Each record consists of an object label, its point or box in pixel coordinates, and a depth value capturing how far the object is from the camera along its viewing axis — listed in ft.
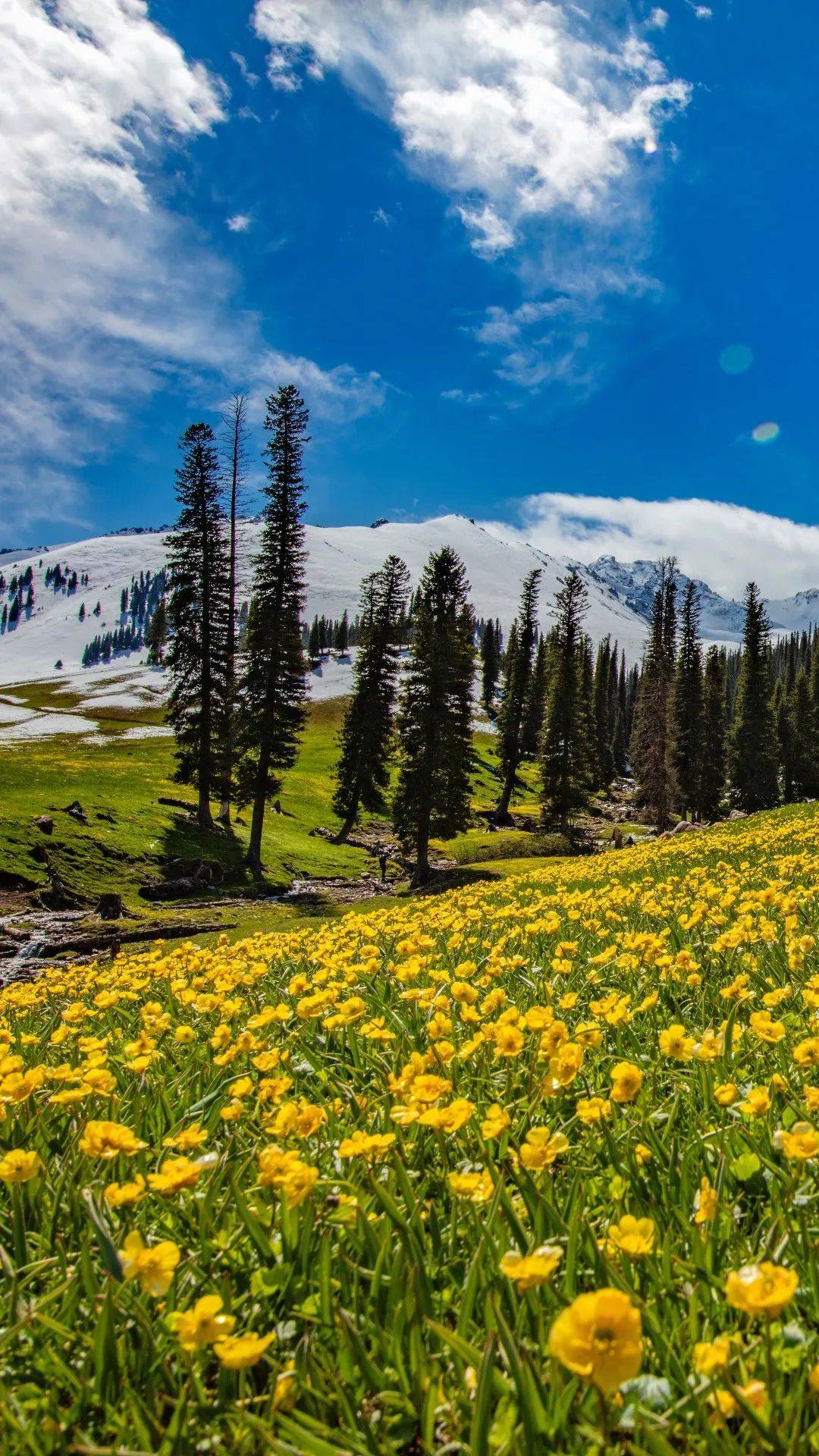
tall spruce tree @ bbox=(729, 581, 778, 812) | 198.70
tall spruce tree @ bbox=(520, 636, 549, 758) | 193.47
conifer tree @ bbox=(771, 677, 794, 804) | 236.84
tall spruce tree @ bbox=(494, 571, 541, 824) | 185.37
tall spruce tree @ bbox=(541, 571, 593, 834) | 155.63
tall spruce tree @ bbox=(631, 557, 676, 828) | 160.04
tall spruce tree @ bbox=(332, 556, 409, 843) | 144.77
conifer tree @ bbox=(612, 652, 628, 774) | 358.23
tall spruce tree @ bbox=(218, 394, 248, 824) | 118.11
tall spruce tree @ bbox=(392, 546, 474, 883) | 107.96
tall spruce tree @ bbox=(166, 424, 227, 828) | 115.85
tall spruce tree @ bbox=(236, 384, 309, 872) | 109.50
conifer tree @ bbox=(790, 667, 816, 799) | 236.63
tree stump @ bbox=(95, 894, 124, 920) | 66.54
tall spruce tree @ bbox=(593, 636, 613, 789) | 258.37
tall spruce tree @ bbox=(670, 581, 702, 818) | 194.59
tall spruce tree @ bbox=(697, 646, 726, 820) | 195.42
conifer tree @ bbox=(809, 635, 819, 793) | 241.37
